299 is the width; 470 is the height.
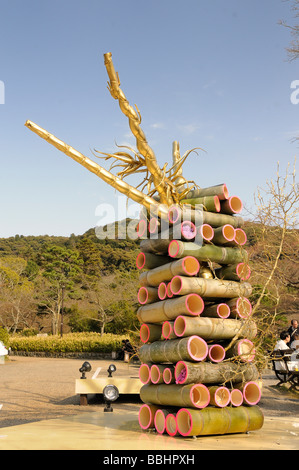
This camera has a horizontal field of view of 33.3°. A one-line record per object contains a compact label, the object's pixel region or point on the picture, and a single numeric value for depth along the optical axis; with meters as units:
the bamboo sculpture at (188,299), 5.32
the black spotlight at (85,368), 9.77
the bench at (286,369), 10.28
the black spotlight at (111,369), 9.68
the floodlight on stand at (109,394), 7.74
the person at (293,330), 11.42
